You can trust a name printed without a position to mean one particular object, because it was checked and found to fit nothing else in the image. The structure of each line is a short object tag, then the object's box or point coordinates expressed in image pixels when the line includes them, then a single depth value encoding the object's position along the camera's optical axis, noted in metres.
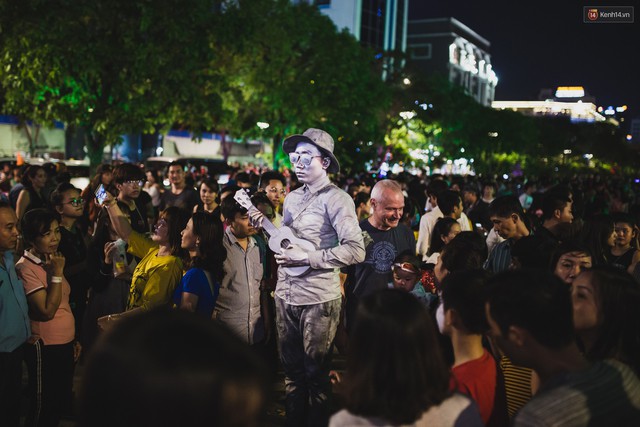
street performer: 4.80
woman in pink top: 4.54
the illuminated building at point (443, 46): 131.88
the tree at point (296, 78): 28.59
